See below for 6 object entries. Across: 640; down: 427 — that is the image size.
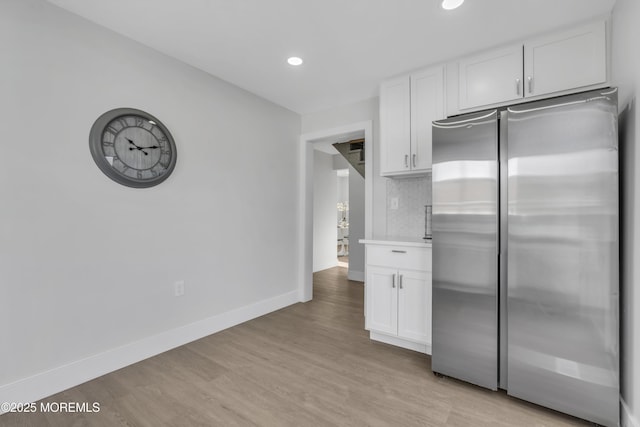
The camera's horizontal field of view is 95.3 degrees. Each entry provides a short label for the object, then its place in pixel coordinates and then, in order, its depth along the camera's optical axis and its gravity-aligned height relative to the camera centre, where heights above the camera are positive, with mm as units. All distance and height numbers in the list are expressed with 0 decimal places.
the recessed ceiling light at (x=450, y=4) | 1798 +1348
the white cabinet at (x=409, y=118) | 2537 +918
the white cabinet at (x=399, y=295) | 2330 -649
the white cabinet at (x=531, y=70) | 1941 +1103
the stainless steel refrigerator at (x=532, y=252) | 1559 -189
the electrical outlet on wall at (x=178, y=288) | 2541 -632
